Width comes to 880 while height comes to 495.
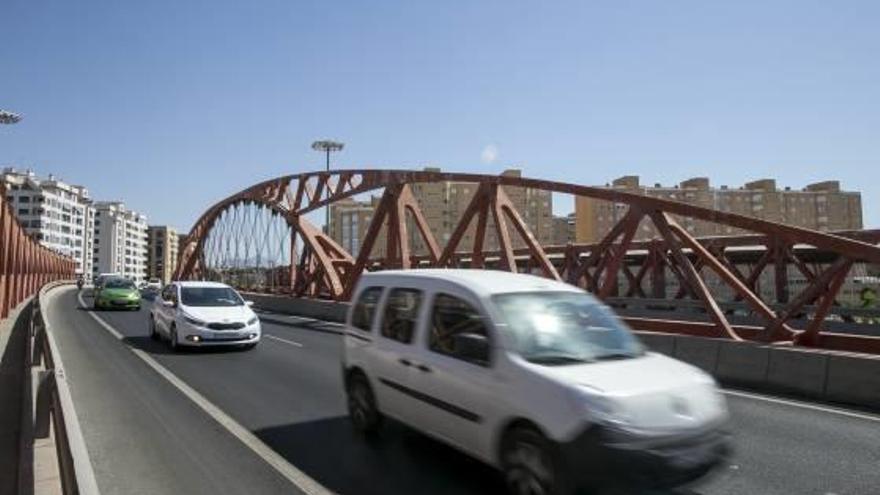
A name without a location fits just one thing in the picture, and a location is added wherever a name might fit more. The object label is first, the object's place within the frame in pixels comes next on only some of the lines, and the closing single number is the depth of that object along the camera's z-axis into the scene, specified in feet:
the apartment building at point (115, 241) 561.84
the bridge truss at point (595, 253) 38.93
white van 15.92
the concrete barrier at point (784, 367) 30.96
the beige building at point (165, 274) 632.38
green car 108.89
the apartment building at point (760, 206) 295.48
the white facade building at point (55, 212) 454.81
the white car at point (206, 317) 50.60
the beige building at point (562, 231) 365.36
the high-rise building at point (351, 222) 265.95
